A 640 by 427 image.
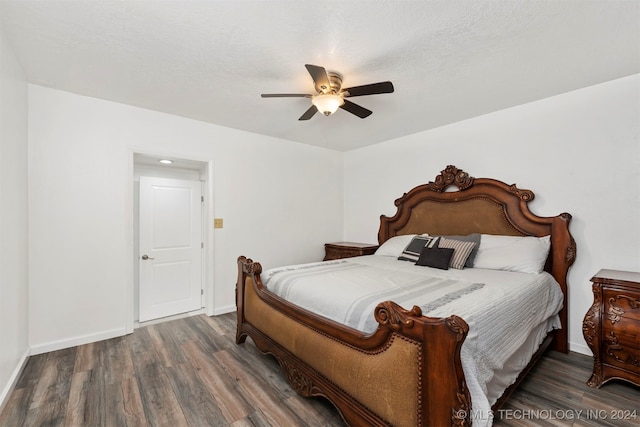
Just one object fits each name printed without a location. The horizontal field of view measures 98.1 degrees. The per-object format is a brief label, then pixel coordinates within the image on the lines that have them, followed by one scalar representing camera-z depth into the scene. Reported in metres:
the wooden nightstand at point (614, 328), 1.99
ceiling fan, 2.01
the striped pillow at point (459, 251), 2.84
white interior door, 3.55
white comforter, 1.43
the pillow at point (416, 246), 3.20
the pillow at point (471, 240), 2.90
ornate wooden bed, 1.21
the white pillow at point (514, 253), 2.60
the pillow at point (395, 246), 3.57
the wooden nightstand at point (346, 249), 4.20
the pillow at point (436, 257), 2.83
